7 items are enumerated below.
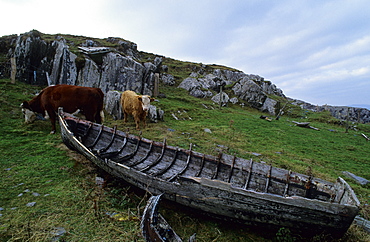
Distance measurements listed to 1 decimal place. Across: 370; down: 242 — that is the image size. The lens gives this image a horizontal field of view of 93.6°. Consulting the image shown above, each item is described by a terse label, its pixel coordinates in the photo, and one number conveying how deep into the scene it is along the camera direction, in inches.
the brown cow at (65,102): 363.9
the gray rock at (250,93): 1291.8
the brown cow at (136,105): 463.8
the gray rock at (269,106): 1233.6
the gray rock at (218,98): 1203.0
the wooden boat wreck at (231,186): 128.6
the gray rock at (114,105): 543.5
